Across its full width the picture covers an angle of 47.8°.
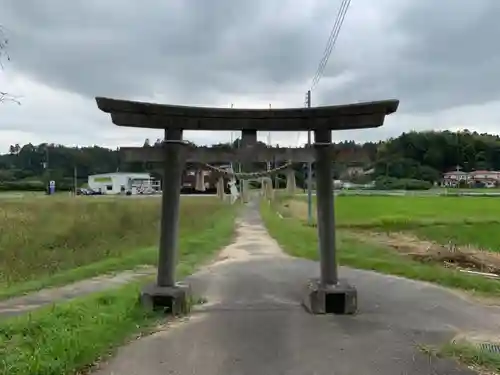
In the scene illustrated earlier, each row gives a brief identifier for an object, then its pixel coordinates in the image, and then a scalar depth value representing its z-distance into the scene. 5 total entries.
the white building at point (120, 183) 91.81
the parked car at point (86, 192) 83.28
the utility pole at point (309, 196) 28.59
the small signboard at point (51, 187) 74.12
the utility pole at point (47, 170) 79.53
